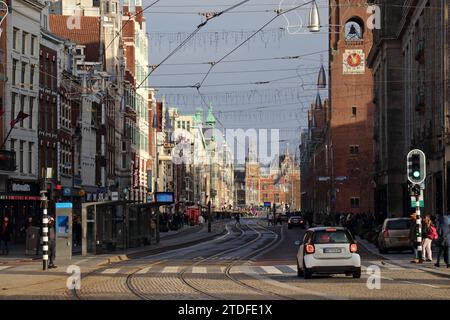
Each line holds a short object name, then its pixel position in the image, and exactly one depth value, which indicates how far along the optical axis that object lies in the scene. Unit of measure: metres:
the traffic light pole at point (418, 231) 40.75
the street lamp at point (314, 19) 41.15
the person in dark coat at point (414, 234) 41.75
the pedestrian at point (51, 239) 41.00
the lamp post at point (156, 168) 66.44
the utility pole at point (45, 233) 38.03
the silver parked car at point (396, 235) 51.00
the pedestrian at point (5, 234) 52.91
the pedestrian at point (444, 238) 36.66
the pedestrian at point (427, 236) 41.34
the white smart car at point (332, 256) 31.44
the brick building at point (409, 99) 68.38
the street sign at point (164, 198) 62.31
